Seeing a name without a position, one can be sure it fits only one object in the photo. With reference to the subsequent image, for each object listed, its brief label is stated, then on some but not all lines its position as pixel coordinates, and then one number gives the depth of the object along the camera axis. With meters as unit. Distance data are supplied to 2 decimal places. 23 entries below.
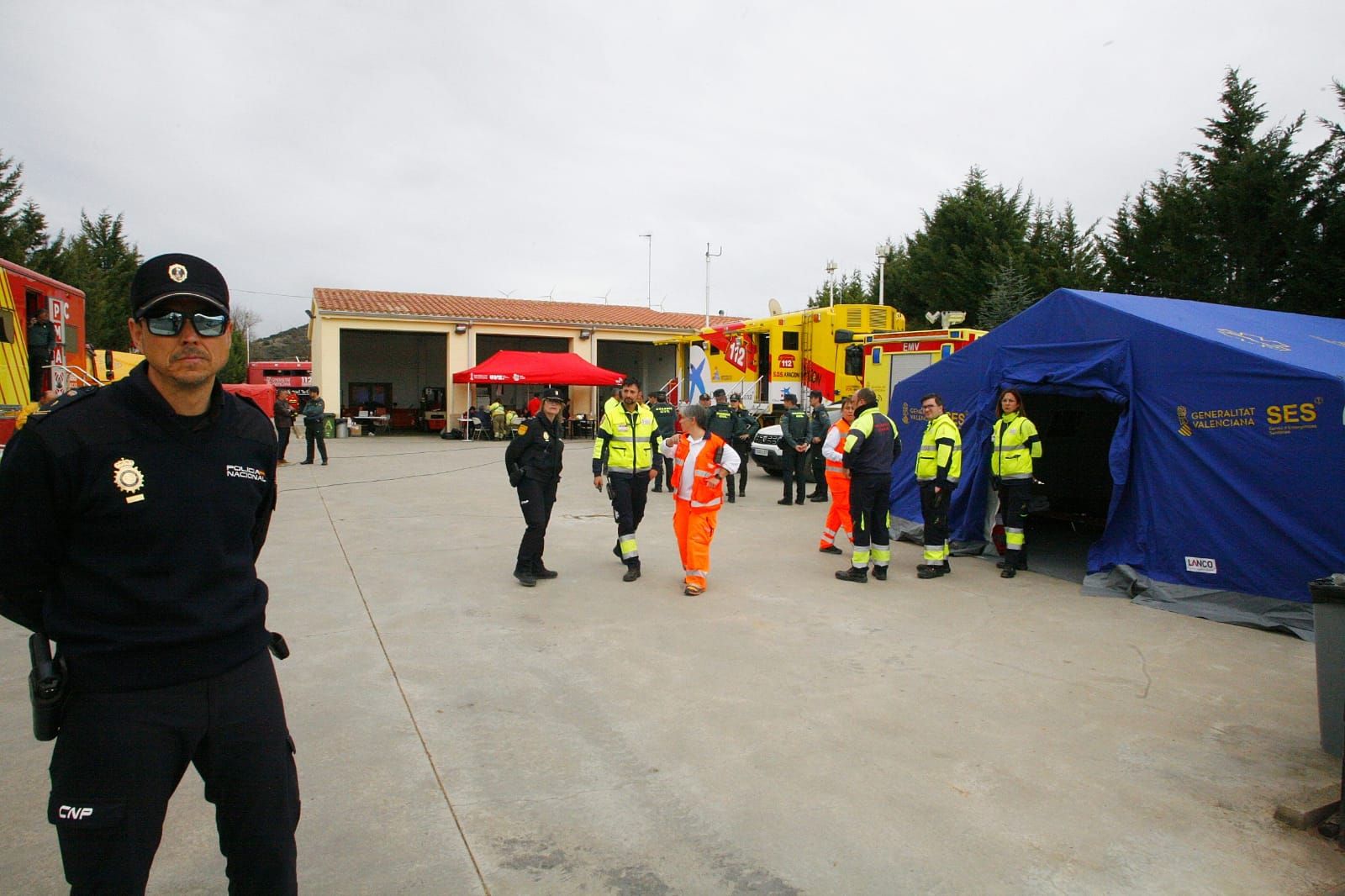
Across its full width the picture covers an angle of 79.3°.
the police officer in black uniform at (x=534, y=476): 7.37
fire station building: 28.04
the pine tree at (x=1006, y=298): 21.20
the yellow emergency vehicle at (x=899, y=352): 12.32
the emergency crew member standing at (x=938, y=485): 7.96
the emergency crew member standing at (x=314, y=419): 18.17
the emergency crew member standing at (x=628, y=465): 7.66
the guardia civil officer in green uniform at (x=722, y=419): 13.50
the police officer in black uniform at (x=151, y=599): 1.88
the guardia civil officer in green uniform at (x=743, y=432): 14.05
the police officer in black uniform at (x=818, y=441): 13.23
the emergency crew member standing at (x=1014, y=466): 8.05
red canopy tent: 26.23
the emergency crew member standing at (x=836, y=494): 8.82
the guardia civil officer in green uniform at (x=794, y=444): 12.41
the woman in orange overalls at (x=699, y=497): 7.11
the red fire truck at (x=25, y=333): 8.60
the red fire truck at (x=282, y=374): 39.56
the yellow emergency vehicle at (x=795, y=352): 15.22
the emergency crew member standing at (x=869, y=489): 7.71
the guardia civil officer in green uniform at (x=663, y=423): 14.04
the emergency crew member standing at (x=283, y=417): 17.19
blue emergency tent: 6.34
